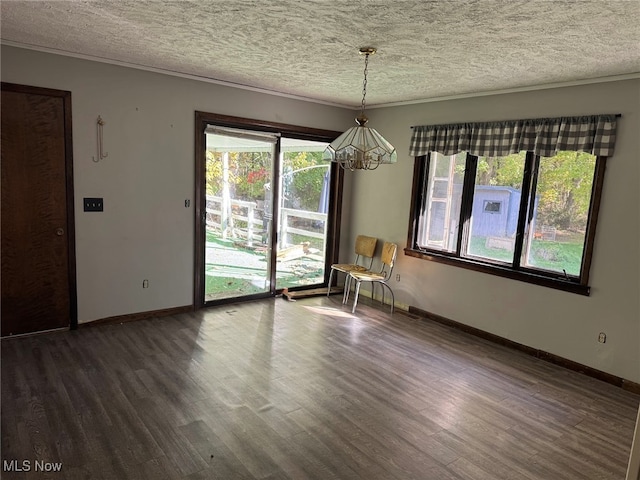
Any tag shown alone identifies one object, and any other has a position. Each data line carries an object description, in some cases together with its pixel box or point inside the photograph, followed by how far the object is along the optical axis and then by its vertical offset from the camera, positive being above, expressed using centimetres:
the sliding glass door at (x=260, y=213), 455 -30
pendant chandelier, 304 +33
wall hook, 373 +32
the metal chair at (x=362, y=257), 519 -83
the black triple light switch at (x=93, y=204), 376 -24
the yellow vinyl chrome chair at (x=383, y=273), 480 -94
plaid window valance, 335 +61
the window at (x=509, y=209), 357 -6
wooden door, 339 -31
